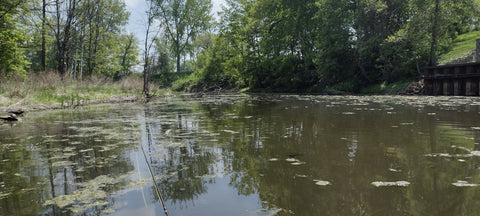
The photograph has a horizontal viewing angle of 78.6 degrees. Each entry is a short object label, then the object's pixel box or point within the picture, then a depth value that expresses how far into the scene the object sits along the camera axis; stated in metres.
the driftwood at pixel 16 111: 10.12
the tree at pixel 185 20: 51.19
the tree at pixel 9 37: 16.92
